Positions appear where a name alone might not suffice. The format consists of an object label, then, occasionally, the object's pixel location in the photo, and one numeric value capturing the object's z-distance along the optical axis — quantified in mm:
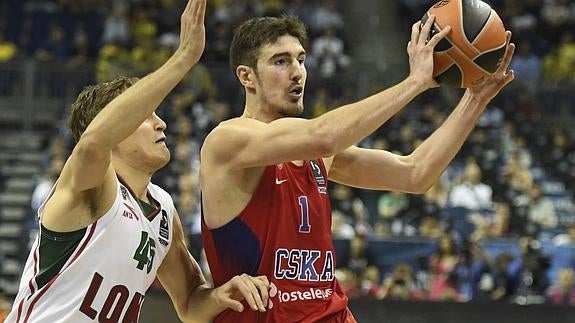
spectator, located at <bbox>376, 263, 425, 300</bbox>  11312
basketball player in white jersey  3918
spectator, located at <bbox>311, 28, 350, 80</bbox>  17703
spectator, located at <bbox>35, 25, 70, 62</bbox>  18047
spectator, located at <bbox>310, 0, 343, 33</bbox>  19109
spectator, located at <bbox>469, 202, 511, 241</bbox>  13133
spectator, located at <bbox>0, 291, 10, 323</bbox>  9736
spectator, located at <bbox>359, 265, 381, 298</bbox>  11656
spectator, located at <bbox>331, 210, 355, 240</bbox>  12977
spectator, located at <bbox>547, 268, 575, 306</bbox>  11830
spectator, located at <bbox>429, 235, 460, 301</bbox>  11547
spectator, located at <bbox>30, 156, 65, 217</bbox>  13805
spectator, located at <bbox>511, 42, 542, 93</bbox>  18219
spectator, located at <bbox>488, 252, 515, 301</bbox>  11781
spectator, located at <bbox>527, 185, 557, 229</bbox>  13961
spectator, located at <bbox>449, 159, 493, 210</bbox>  13734
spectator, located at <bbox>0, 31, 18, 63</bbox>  17469
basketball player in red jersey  4316
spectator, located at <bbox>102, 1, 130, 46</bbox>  18109
